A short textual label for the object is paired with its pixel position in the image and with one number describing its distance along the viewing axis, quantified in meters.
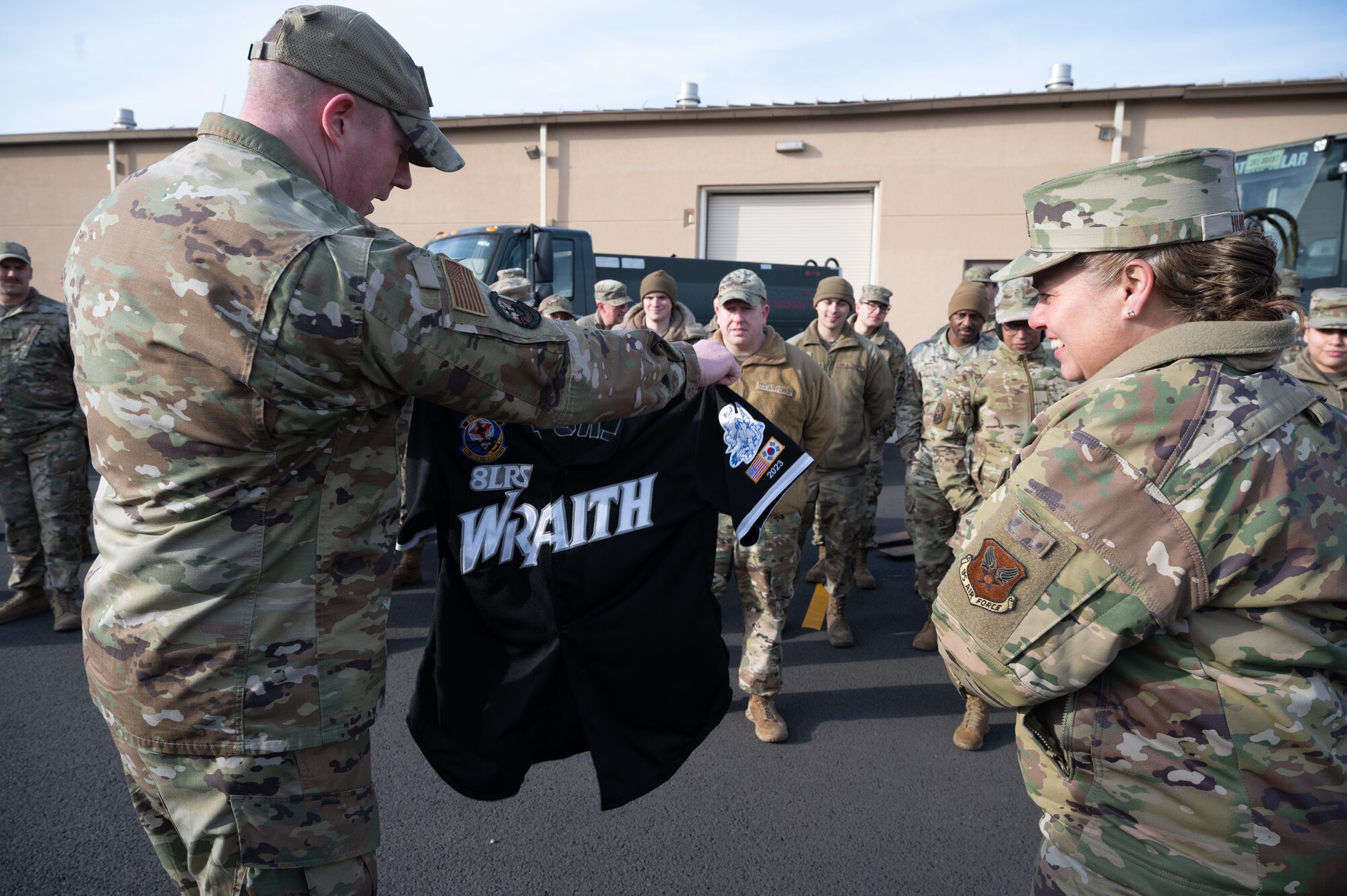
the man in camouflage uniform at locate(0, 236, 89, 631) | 5.40
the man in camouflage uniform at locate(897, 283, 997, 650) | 5.26
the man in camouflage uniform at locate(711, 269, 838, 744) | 4.23
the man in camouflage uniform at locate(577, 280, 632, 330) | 7.57
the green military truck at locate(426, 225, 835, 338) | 9.54
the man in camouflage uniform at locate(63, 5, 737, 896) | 1.43
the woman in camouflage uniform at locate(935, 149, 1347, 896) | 1.27
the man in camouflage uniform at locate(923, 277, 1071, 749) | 4.51
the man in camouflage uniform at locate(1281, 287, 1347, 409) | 5.32
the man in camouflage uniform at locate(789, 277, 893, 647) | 5.53
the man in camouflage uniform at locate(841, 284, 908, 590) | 6.70
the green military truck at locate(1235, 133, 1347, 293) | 8.17
